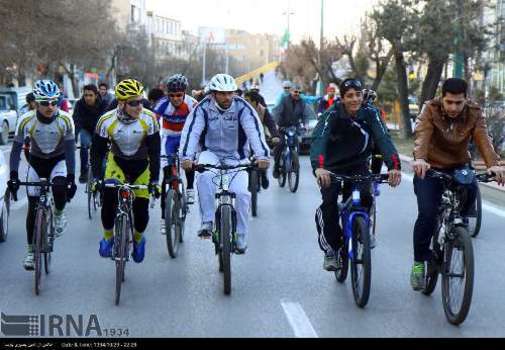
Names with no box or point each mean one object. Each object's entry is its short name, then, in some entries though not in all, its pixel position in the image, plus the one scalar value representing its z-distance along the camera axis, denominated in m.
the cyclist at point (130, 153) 12.02
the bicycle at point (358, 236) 10.67
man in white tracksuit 12.34
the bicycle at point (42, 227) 11.66
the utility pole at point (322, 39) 77.97
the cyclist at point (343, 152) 11.38
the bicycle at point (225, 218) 11.60
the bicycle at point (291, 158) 24.04
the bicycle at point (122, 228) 11.19
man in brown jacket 10.58
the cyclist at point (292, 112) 25.04
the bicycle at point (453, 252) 9.82
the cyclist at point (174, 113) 16.49
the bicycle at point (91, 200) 19.00
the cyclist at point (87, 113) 20.41
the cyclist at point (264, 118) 17.85
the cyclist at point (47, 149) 12.49
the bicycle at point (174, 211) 14.34
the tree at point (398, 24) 46.58
